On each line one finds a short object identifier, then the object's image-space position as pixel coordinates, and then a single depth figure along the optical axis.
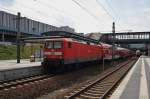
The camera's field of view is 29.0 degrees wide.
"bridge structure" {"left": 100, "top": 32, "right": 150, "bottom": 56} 113.00
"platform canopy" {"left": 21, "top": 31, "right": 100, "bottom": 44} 24.69
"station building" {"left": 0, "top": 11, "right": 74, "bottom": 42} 76.56
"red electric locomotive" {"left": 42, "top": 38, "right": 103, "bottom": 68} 22.94
